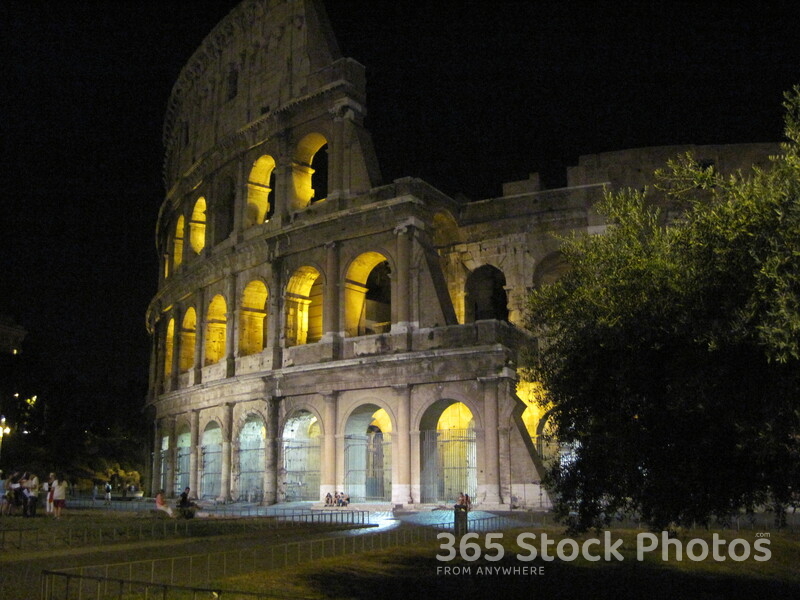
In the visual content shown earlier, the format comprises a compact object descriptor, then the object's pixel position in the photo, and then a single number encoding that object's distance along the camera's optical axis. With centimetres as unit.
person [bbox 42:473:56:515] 1866
